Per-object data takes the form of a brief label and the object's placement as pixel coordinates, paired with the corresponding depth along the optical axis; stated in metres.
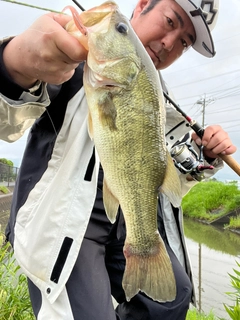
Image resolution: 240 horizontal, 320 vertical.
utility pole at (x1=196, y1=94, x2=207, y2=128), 32.40
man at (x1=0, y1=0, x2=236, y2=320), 0.36
